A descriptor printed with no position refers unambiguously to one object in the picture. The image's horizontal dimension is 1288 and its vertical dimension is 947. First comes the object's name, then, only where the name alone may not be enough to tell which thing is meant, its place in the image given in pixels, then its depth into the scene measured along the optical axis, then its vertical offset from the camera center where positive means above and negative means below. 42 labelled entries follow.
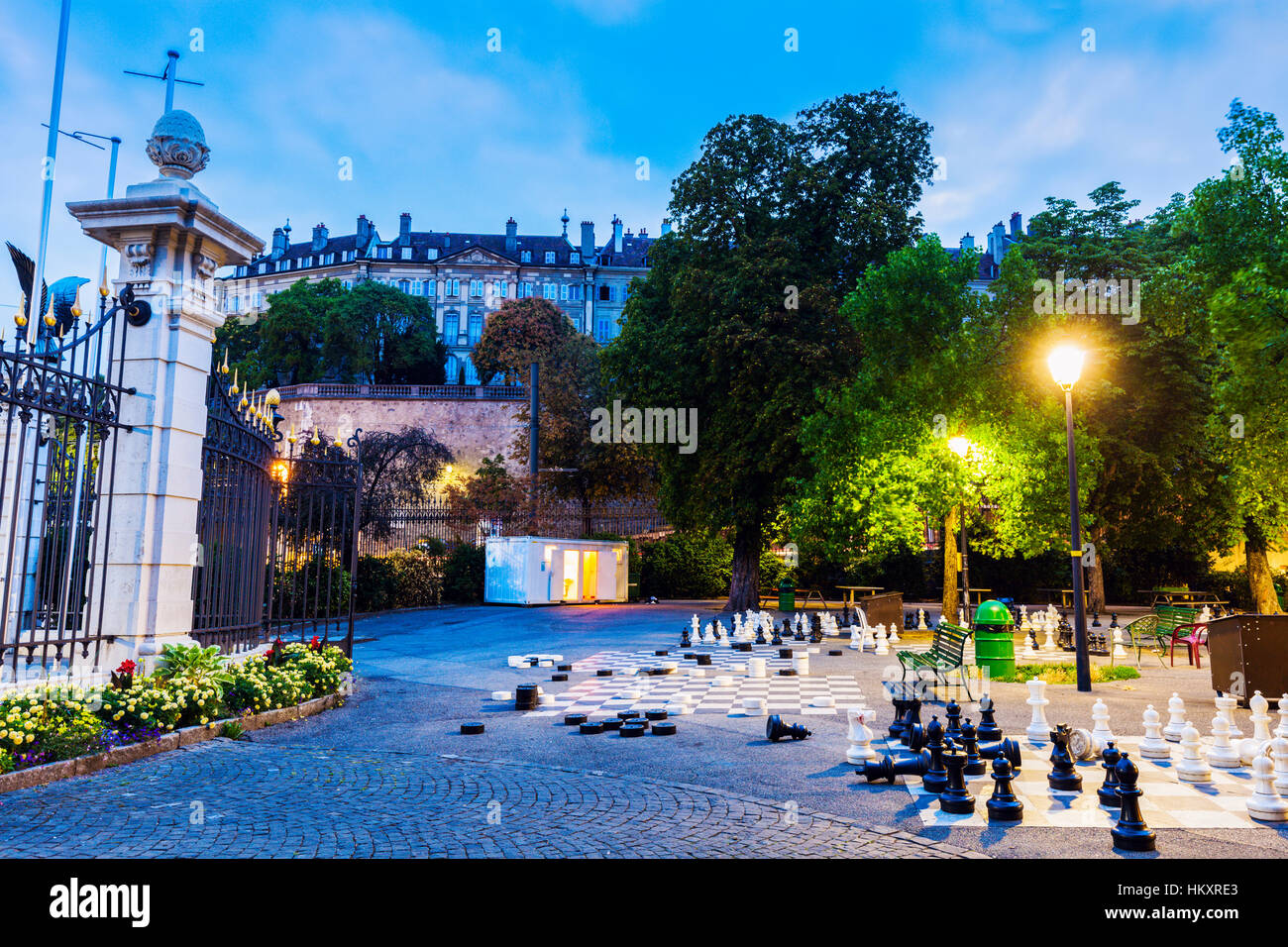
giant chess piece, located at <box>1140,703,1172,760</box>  7.32 -1.50
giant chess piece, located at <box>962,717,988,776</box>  6.52 -1.48
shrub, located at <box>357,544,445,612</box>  29.31 -1.11
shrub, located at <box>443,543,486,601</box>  33.56 -0.92
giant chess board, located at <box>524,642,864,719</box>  10.66 -1.91
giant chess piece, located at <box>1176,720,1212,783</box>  6.46 -1.48
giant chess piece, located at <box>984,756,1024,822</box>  5.47 -1.54
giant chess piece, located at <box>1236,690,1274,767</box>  6.40 -1.23
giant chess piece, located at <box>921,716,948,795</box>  6.20 -1.51
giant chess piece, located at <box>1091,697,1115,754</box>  6.93 -1.32
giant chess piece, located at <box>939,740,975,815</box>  5.64 -1.55
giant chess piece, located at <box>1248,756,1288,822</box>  5.43 -1.47
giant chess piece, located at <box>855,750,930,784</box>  6.61 -1.62
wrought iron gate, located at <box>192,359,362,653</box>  9.87 +0.34
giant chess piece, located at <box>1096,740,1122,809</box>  5.54 -1.45
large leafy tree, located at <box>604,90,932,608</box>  24.95 +8.24
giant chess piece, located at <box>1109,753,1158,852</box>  4.78 -1.45
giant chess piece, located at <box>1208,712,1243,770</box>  6.95 -1.48
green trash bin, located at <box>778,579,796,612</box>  29.78 -1.31
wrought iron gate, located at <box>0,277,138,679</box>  7.05 +0.97
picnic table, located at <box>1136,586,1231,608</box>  27.96 -0.90
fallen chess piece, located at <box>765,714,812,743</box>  8.35 -1.70
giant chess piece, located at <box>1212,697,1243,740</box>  7.06 -1.13
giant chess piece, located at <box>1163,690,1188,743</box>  7.55 -1.30
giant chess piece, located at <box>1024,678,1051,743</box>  8.10 -1.55
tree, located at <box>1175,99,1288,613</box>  18.31 +6.55
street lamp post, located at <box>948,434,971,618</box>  19.30 +2.76
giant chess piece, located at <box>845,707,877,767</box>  7.00 -1.50
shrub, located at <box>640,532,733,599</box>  38.75 -0.41
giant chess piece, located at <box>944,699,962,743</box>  6.86 -1.28
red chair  15.12 -1.27
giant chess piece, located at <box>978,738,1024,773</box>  6.62 -1.47
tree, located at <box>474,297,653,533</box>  39.53 +5.42
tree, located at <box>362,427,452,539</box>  39.56 +4.20
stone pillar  8.57 +1.45
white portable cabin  31.44 -0.66
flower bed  6.56 -1.50
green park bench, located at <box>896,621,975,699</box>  10.77 -1.22
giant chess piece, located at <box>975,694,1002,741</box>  7.62 -1.48
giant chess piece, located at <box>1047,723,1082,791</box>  6.16 -1.50
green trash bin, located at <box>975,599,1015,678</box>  12.91 -1.16
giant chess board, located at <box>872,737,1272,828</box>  5.48 -1.63
